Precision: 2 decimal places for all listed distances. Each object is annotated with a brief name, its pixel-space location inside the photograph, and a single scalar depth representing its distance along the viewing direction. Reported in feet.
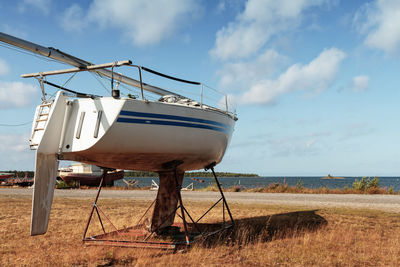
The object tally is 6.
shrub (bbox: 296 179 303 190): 86.26
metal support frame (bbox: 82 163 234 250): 25.35
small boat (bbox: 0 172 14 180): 152.67
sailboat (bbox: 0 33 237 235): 22.62
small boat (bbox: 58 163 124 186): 136.05
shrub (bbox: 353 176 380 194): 80.69
